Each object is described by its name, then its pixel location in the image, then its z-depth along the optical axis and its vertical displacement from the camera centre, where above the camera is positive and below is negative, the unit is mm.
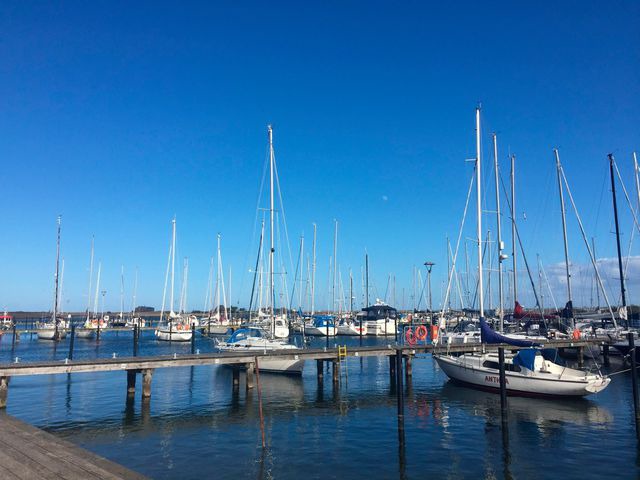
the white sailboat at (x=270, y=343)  39312 -3443
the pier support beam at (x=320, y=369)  37803 -5131
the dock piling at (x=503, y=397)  23125 -4478
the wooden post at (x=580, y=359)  46812 -5369
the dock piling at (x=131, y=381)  31234 -4920
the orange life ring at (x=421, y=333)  41344 -2530
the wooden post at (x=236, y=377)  34094 -5110
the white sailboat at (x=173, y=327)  83062 -4291
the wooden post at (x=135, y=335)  42744 -3143
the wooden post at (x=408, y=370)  36625 -4980
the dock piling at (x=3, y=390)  26578 -4706
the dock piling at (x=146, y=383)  30609 -4957
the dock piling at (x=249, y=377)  33594 -5051
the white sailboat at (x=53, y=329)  84875 -4499
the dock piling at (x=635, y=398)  23284 -4695
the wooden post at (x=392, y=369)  39025 -5397
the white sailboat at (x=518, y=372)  30266 -4557
